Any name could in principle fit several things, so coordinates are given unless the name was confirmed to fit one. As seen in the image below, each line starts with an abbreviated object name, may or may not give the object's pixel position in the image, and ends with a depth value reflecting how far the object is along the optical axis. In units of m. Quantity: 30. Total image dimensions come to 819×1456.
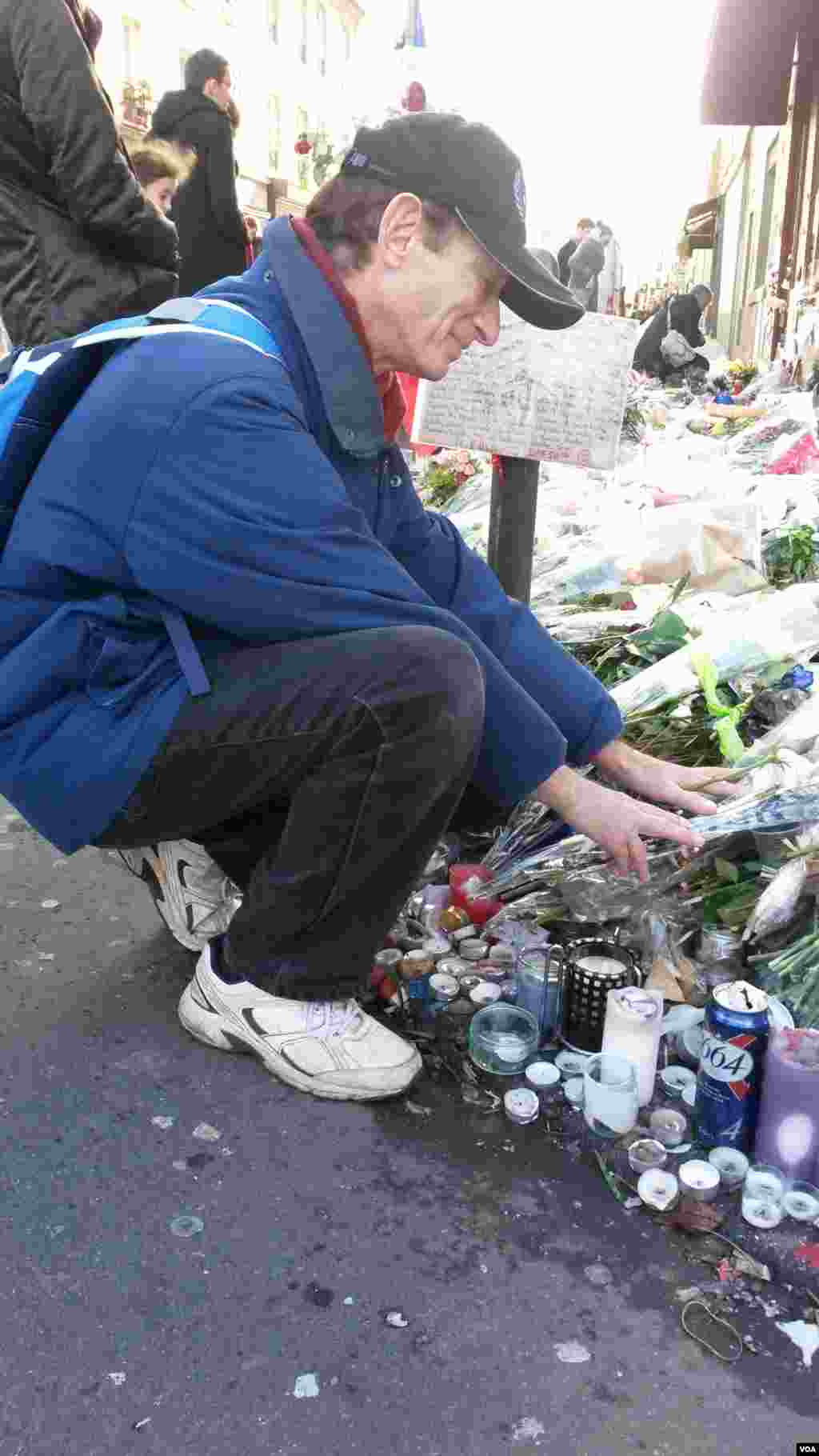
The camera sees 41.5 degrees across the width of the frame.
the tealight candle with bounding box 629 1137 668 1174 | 1.72
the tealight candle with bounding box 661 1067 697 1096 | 1.91
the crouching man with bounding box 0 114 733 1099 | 1.59
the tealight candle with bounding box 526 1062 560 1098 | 1.91
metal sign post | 2.95
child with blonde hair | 3.72
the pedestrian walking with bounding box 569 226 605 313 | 11.44
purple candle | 1.67
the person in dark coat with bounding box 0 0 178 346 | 2.81
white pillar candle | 1.83
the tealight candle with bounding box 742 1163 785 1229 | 1.62
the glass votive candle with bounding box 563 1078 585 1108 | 1.88
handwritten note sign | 2.73
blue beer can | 1.69
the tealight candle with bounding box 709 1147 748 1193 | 1.70
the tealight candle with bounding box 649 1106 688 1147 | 1.79
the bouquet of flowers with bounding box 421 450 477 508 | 5.73
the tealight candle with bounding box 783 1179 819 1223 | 1.63
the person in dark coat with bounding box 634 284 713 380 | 12.62
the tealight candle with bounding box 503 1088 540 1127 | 1.83
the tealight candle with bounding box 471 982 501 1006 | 2.14
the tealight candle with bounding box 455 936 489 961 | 2.30
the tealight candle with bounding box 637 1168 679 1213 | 1.64
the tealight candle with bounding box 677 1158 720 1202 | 1.66
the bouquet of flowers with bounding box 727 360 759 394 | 11.07
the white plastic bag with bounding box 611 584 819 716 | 2.73
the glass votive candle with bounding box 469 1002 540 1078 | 1.95
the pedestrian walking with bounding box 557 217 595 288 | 12.43
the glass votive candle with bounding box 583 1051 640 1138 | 1.78
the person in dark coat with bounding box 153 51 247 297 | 4.57
